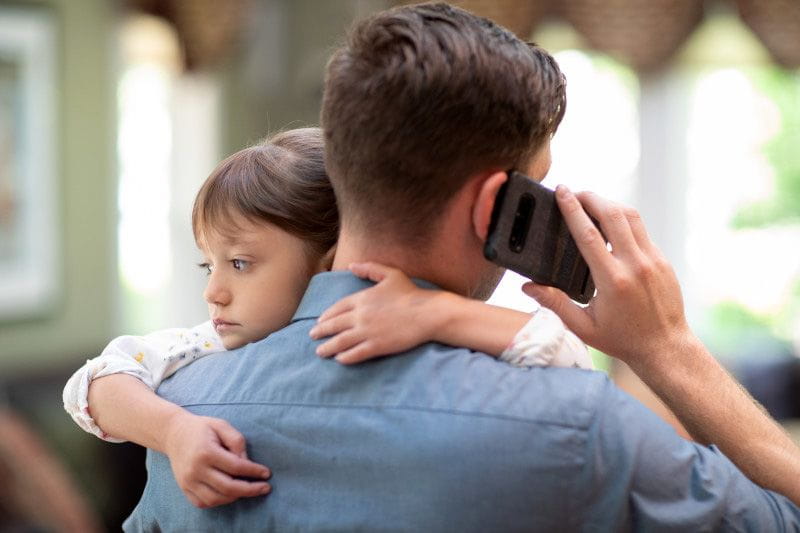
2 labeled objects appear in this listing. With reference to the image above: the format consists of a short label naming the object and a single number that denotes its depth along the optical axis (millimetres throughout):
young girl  2701
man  2549
